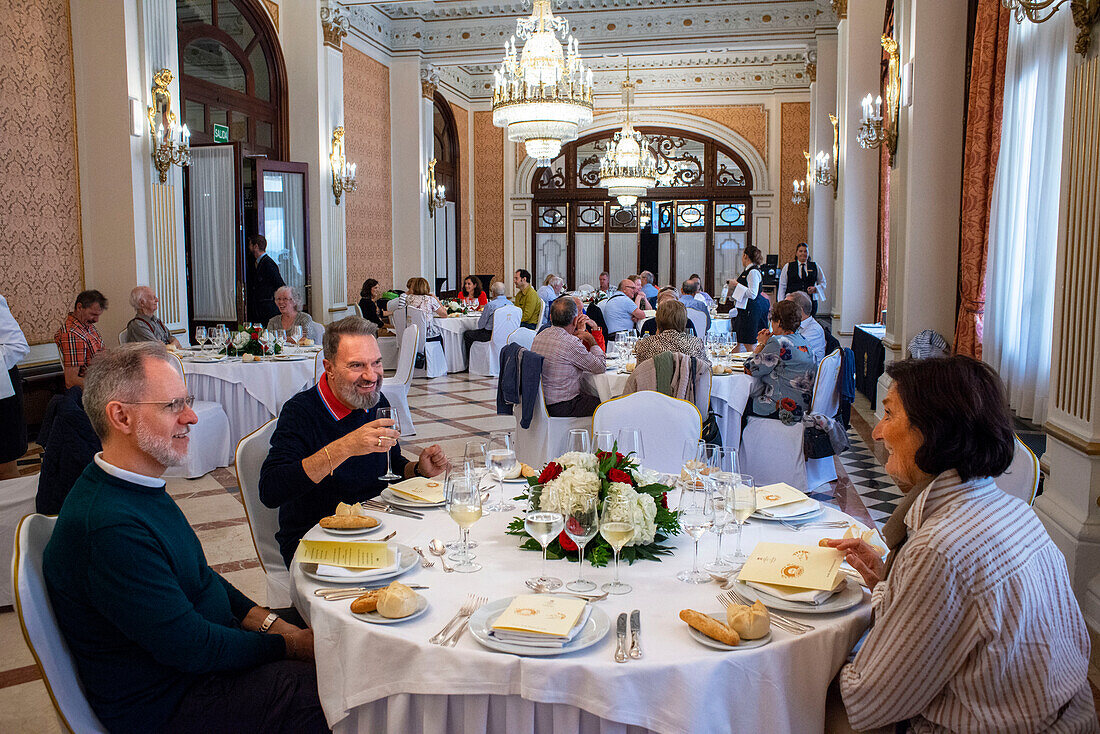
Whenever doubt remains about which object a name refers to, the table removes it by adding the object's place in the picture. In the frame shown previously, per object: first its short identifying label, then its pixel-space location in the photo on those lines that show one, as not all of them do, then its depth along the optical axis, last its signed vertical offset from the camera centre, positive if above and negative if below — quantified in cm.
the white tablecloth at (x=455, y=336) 1158 -82
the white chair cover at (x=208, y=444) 597 -120
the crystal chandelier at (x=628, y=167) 1262 +165
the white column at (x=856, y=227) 1049 +59
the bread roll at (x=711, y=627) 173 -72
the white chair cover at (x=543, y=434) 562 -105
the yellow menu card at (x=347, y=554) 212 -70
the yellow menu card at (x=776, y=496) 259 -68
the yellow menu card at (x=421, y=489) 269 -68
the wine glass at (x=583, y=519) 192 -55
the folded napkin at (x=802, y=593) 190 -71
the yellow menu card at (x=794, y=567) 196 -69
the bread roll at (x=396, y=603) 186 -71
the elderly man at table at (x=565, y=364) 565 -59
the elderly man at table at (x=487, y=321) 1109 -60
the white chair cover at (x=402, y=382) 673 -86
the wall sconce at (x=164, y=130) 787 +134
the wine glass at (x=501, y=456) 250 -53
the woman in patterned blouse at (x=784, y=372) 538 -61
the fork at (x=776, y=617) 181 -74
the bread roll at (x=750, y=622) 175 -71
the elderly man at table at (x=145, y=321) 656 -35
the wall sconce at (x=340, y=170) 1160 +144
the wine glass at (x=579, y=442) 238 -46
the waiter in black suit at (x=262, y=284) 956 -10
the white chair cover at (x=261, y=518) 292 -86
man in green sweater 180 -69
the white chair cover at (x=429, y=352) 1091 -101
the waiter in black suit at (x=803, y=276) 1134 -1
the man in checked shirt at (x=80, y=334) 611 -42
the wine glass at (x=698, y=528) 207 -62
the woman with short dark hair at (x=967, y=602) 161 -62
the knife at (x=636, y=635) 170 -73
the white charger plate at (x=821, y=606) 188 -72
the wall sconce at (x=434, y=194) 1474 +142
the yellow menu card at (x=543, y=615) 174 -71
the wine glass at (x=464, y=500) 203 -53
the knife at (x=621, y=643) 168 -74
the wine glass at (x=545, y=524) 196 -57
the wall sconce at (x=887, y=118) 711 +137
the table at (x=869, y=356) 841 -83
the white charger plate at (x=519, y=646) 170 -73
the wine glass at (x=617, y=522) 191 -55
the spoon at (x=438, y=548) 225 -72
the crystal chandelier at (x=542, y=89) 713 +163
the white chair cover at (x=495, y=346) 1102 -93
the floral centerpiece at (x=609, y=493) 198 -53
